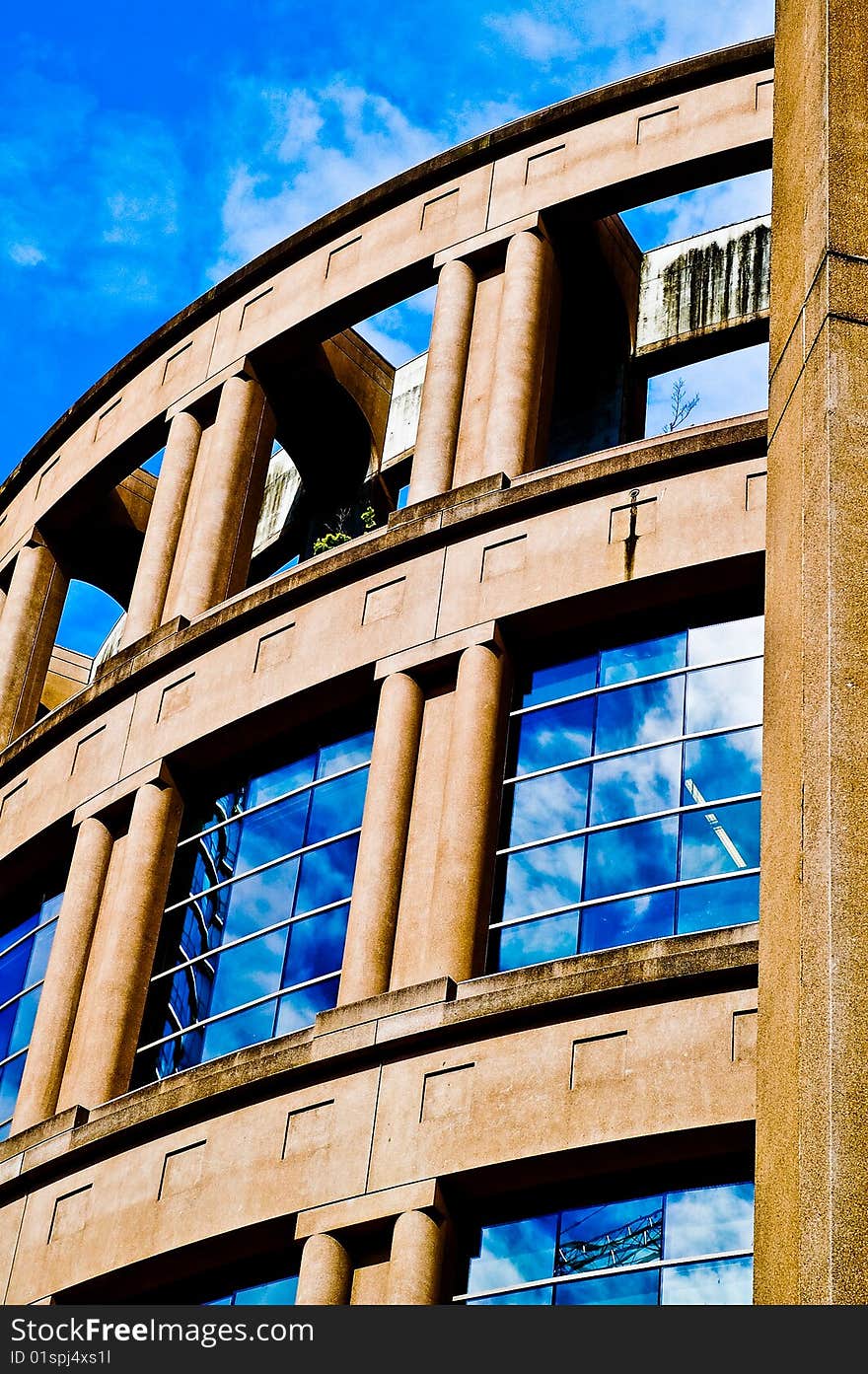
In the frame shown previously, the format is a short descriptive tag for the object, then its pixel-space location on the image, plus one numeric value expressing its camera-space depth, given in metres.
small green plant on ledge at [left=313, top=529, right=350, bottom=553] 24.14
